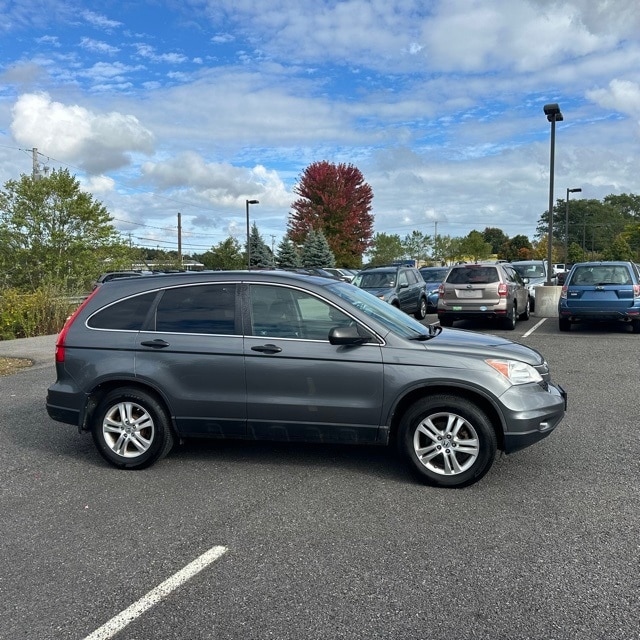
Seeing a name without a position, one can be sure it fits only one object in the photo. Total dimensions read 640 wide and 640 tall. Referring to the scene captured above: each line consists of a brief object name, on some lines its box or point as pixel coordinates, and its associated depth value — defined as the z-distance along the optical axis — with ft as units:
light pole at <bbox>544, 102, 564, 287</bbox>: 59.93
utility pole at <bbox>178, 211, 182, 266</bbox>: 152.68
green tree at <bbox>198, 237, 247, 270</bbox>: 184.80
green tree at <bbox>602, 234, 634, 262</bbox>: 225.76
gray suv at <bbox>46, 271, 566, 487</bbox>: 14.73
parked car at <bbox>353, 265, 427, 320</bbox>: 53.94
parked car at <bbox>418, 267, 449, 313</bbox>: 67.06
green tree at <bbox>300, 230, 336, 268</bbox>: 167.02
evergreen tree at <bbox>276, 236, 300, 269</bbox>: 172.04
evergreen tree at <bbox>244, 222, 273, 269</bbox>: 176.24
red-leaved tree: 193.67
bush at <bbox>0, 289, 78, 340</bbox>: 48.98
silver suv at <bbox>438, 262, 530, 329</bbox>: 46.42
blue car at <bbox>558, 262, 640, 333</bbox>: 43.19
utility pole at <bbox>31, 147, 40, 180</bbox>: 85.48
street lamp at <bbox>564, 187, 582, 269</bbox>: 120.27
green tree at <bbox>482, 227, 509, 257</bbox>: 419.48
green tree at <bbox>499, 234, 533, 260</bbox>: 327.49
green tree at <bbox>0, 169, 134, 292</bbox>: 69.51
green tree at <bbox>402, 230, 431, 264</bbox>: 247.91
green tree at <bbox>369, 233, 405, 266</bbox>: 233.76
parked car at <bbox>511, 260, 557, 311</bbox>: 74.49
